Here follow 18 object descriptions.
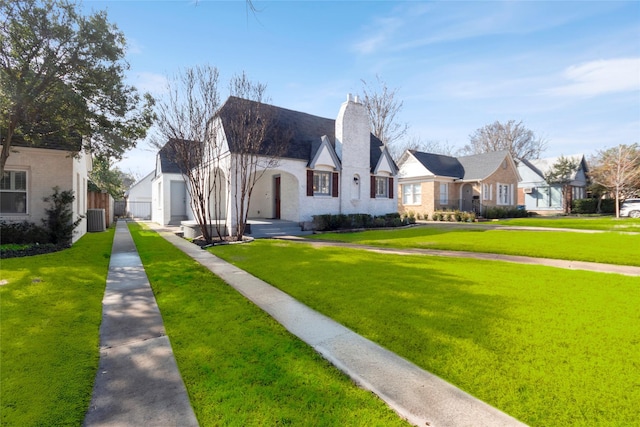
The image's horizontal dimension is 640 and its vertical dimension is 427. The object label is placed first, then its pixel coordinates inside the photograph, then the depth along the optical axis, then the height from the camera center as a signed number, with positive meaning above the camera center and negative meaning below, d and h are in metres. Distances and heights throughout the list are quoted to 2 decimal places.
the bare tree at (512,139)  48.69 +11.32
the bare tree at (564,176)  33.44 +3.66
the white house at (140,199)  35.06 +1.55
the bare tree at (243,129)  13.69 +3.81
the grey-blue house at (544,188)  35.06 +2.51
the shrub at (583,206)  33.88 +0.34
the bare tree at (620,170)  28.92 +3.84
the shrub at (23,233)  10.62 -0.69
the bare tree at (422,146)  43.91 +10.34
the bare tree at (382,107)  33.12 +11.23
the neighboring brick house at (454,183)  28.30 +2.61
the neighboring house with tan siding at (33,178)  11.10 +1.30
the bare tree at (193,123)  12.12 +3.52
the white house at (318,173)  17.83 +2.41
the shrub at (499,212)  27.78 -0.24
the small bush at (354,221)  17.67 -0.65
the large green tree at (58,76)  8.32 +4.11
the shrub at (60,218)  11.15 -0.18
